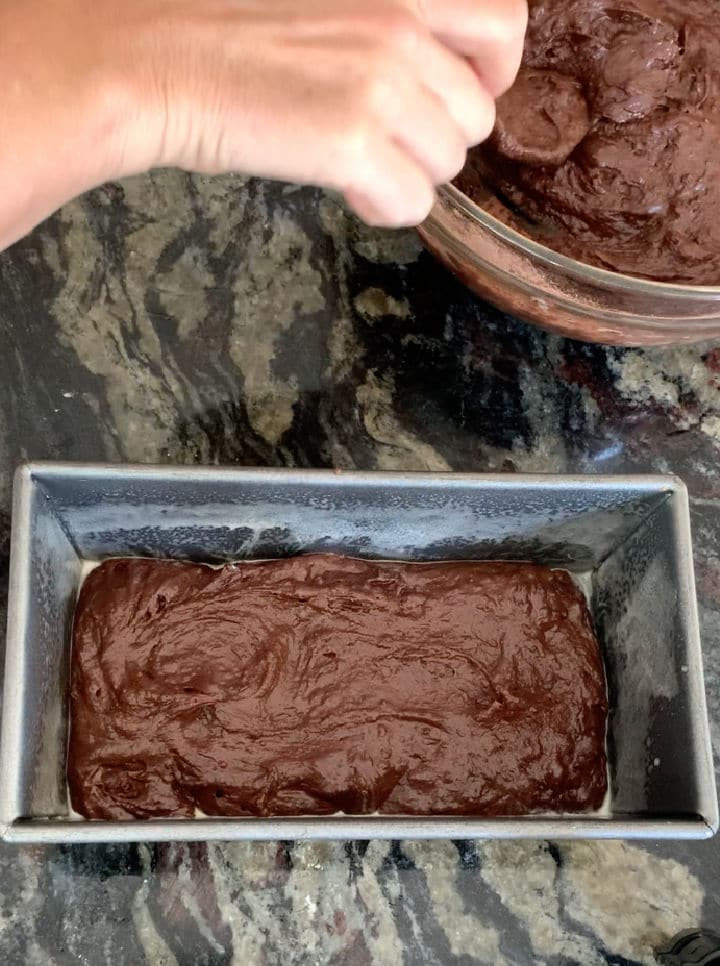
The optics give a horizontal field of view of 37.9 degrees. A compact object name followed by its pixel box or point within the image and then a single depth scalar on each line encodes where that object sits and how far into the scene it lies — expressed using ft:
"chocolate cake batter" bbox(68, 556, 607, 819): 1.33
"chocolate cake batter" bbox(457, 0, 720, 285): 1.30
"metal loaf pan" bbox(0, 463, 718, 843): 1.17
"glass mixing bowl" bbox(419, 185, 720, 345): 1.26
